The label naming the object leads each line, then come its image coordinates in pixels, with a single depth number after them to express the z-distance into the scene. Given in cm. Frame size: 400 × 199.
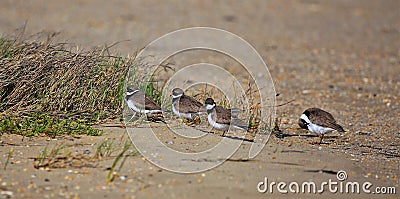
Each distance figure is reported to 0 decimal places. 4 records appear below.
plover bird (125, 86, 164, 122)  1471
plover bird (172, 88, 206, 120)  1470
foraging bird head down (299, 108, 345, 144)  1506
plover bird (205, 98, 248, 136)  1403
